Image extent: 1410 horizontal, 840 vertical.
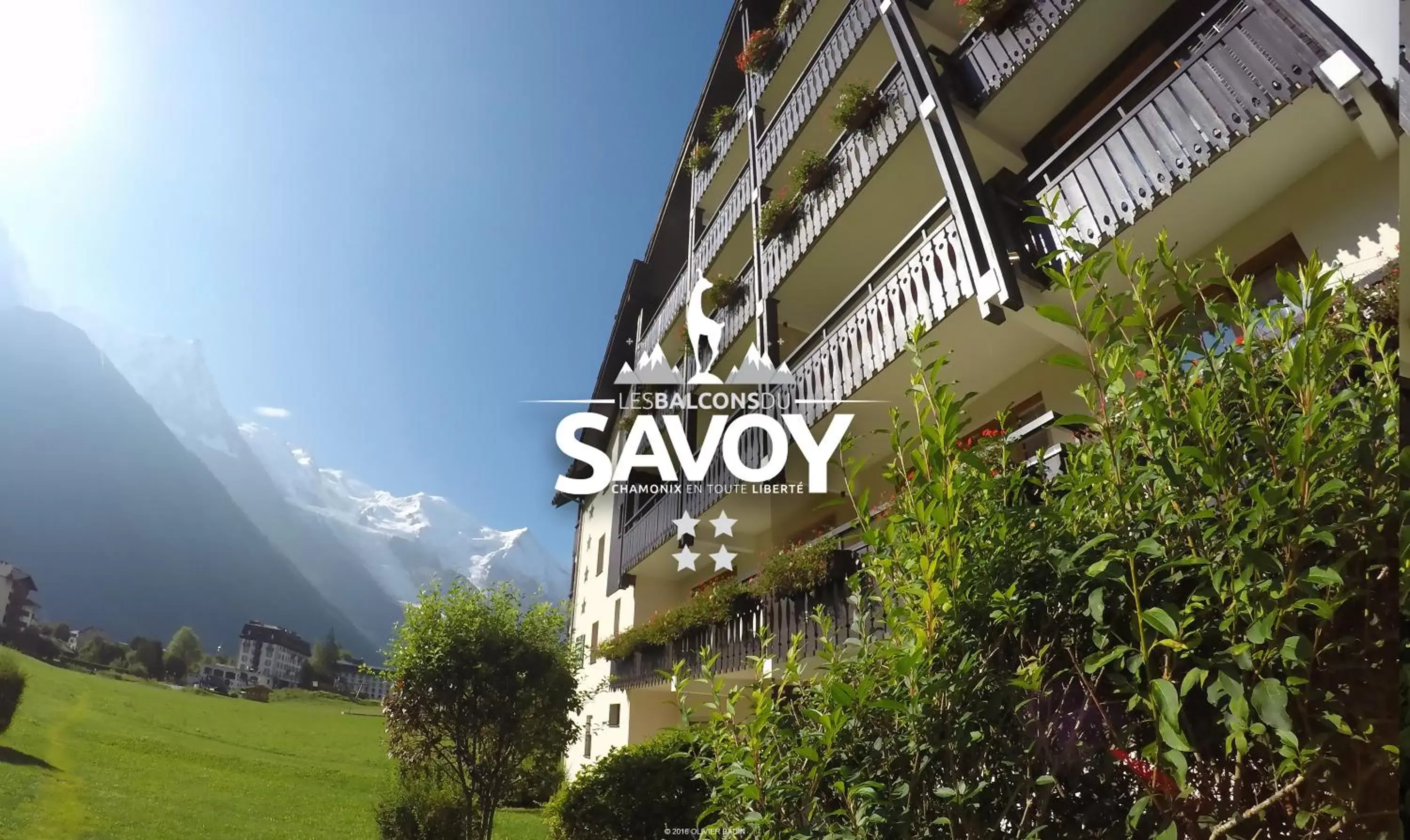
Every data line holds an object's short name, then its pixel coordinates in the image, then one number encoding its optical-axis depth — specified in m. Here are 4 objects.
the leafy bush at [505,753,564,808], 7.22
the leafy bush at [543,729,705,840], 6.05
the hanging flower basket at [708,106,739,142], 11.86
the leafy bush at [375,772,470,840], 7.11
